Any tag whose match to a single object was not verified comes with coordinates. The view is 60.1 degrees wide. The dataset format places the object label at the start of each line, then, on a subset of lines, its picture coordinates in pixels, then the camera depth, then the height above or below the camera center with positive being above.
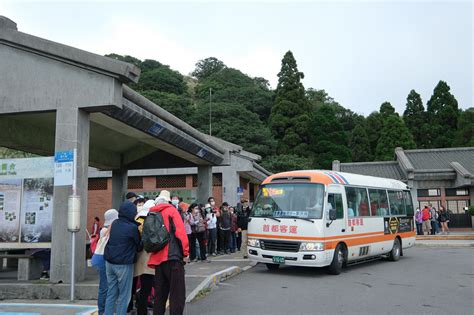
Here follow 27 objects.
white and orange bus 10.34 -0.45
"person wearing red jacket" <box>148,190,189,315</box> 5.81 -0.86
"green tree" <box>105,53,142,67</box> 68.46 +25.19
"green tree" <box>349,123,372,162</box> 51.34 +7.38
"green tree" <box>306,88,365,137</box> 61.38 +14.60
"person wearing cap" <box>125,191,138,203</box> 7.40 +0.18
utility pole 43.82 +10.15
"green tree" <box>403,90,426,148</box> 51.88 +11.19
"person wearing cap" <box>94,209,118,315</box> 6.48 -1.14
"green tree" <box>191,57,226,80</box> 91.43 +31.26
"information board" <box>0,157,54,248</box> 8.76 +0.10
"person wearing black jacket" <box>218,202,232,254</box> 15.30 -0.75
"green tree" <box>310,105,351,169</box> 45.50 +7.34
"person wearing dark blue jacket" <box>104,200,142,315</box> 5.90 -0.72
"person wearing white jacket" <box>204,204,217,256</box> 14.38 -0.77
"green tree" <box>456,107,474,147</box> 45.25 +8.14
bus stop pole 7.74 -0.28
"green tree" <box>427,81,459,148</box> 49.14 +10.65
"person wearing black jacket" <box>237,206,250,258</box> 14.14 -0.64
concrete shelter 8.46 +2.44
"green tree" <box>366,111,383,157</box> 54.66 +10.05
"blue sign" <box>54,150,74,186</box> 8.28 +0.78
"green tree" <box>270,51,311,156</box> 47.16 +11.31
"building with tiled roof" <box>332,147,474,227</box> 28.98 +1.65
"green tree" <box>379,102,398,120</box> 56.22 +13.11
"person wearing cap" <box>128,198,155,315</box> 6.28 -1.05
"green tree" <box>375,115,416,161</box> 48.12 +7.71
